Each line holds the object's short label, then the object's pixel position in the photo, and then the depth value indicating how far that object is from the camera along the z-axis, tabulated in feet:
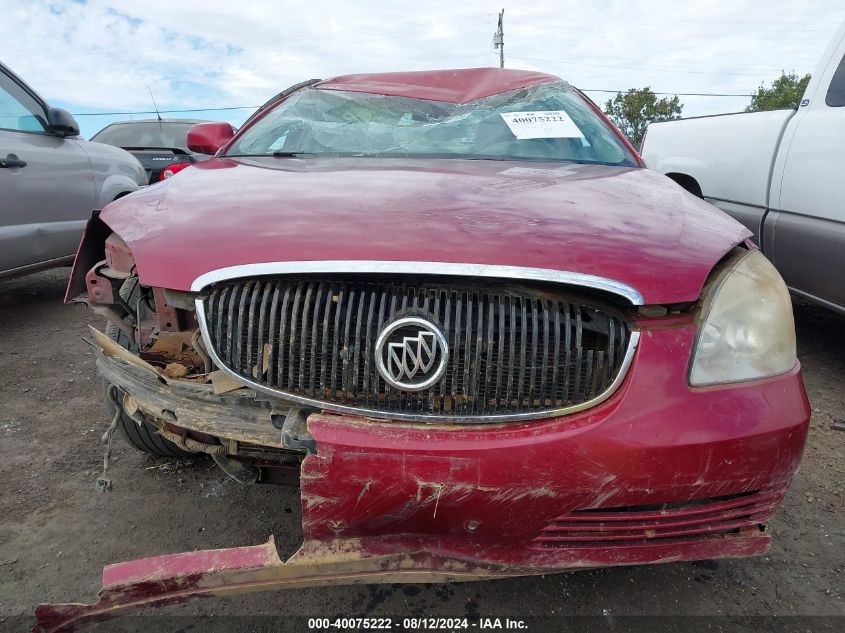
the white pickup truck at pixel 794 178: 10.14
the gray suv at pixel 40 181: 11.82
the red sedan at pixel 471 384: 4.16
